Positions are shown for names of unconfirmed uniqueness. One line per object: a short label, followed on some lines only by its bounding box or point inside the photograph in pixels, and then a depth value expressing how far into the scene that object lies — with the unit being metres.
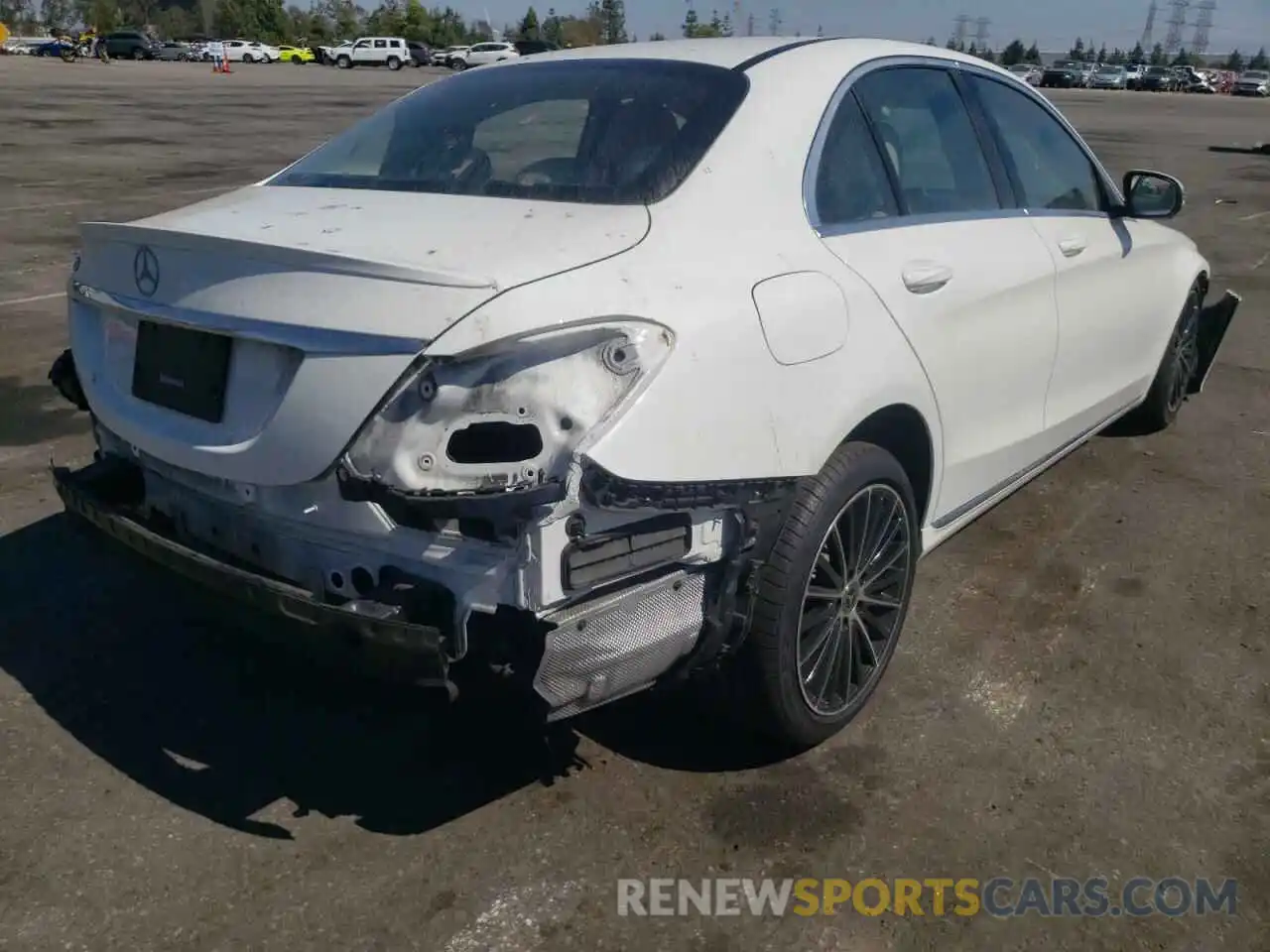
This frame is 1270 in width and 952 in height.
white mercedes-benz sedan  2.27
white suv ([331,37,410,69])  68.75
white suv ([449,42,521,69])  60.44
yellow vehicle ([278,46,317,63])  79.12
